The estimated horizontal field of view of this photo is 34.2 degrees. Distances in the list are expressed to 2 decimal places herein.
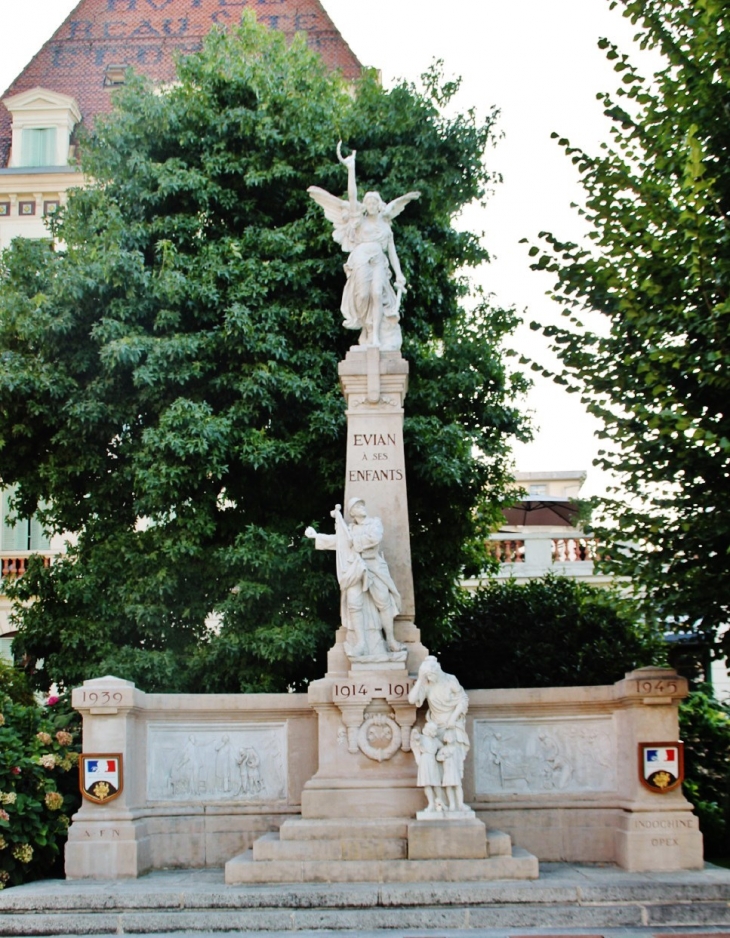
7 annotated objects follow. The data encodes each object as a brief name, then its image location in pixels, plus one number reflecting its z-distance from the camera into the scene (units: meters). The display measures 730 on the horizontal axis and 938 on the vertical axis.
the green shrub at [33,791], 11.15
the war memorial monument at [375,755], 11.23
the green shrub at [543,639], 17.17
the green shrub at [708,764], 13.77
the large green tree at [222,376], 15.33
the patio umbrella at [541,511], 25.22
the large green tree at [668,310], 11.03
